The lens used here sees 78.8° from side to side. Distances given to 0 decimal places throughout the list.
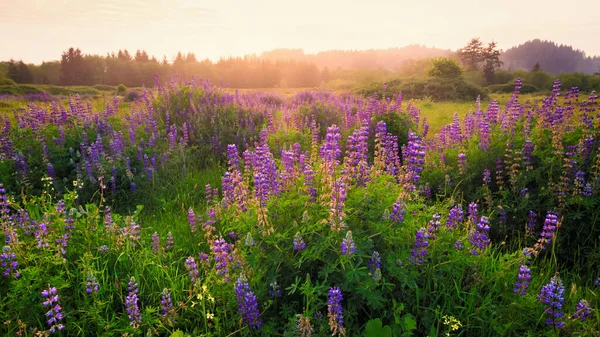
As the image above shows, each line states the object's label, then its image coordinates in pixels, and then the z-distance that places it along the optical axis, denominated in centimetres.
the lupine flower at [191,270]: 321
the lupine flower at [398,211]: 300
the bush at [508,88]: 3894
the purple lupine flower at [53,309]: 281
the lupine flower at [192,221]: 444
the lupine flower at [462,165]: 538
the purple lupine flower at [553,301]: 293
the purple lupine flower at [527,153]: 493
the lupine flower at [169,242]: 412
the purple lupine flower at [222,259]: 298
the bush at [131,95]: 2535
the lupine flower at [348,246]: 250
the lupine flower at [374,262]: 275
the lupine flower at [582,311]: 290
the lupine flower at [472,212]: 392
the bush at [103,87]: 4850
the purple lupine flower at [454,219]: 362
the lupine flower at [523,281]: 313
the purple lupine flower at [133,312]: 288
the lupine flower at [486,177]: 500
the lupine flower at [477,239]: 358
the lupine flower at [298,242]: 273
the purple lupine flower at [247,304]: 271
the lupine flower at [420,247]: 303
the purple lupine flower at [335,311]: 246
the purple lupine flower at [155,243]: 396
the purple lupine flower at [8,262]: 325
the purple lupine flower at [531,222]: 445
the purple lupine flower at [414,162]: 342
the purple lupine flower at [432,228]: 326
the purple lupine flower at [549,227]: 356
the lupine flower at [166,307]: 297
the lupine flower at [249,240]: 273
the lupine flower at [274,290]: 286
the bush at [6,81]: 3703
